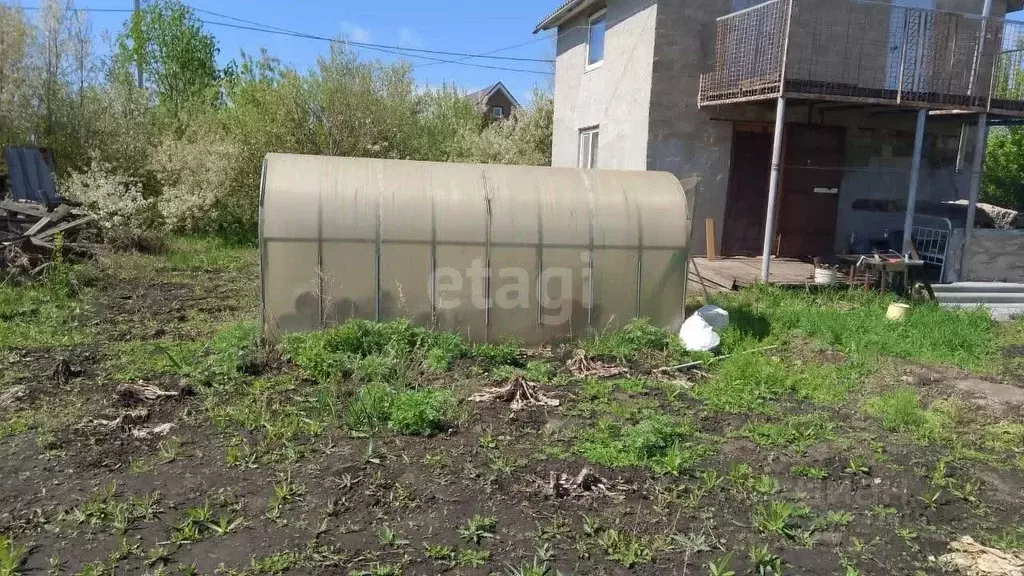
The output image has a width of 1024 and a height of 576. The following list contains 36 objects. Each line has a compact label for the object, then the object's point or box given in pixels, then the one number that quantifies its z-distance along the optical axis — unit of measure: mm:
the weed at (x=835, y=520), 4512
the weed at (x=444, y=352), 6961
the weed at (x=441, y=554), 3996
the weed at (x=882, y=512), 4664
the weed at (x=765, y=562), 3986
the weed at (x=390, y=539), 4117
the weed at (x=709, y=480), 4901
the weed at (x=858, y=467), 5211
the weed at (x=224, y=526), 4188
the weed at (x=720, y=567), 3909
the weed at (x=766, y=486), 4879
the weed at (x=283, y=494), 4441
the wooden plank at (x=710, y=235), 12529
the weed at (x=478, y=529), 4211
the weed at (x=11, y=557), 3602
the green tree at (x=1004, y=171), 23344
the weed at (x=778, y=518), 4398
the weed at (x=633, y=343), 7844
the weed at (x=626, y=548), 4031
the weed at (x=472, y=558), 3965
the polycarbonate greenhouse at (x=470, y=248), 7621
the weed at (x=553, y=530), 4250
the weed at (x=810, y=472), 5105
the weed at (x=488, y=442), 5434
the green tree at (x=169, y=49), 30109
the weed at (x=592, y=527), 4287
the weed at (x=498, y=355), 7445
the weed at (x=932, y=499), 4789
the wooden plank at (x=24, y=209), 11594
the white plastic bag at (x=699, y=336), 8047
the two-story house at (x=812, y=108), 11414
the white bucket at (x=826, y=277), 10891
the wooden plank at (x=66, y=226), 11305
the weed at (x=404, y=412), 5578
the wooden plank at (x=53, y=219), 11281
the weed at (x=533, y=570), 3844
